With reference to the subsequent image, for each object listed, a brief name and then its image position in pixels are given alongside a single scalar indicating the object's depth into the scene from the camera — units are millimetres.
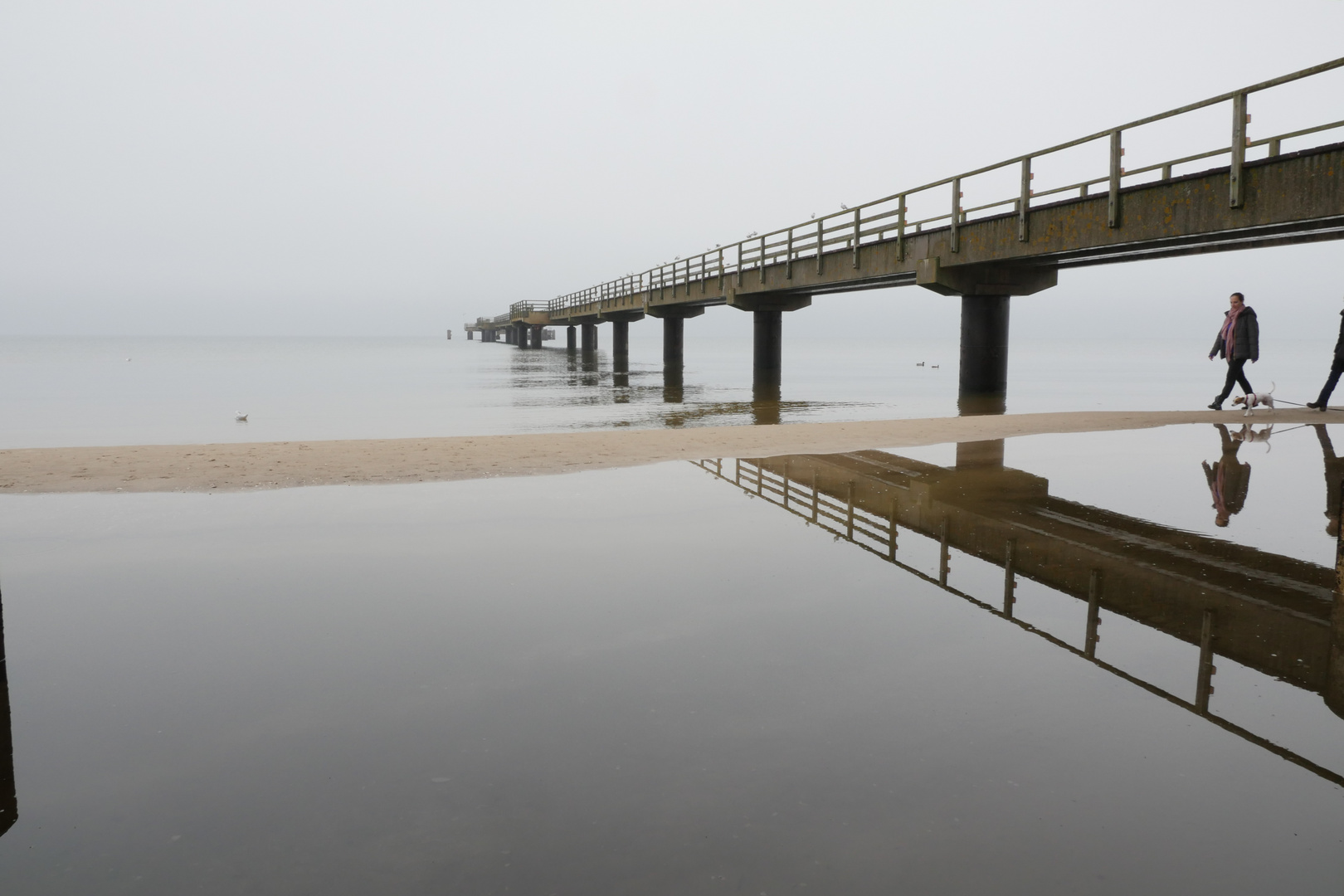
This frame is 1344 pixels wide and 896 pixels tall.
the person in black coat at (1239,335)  15367
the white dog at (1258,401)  16166
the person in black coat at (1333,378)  13870
